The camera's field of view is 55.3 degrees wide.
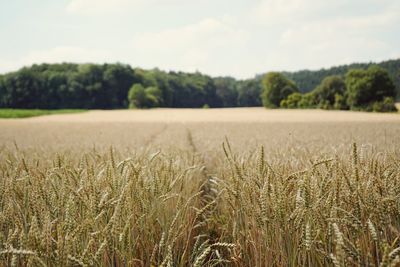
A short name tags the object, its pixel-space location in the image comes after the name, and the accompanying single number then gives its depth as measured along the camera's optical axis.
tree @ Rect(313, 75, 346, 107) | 75.88
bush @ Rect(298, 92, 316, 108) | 80.04
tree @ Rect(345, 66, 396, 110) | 64.19
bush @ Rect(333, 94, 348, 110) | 70.44
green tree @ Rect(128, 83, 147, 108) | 84.75
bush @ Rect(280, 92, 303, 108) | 83.31
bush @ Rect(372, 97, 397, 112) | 53.88
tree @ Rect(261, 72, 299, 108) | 88.31
